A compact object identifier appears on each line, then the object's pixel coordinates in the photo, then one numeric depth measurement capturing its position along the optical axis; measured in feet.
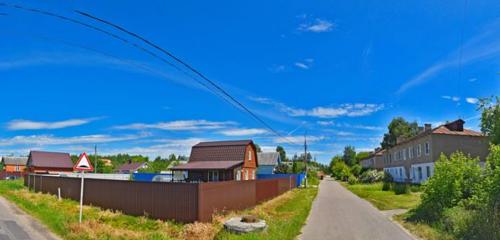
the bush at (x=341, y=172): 267.39
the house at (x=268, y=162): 224.33
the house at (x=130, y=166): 329.68
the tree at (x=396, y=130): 256.11
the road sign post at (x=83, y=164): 43.52
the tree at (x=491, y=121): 54.95
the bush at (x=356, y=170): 268.52
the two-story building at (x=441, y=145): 119.34
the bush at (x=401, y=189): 103.73
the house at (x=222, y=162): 123.85
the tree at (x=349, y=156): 399.40
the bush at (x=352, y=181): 195.04
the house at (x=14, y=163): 326.65
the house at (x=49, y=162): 203.31
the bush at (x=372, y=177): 187.91
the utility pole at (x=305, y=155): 153.58
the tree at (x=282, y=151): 512.22
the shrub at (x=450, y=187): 46.68
